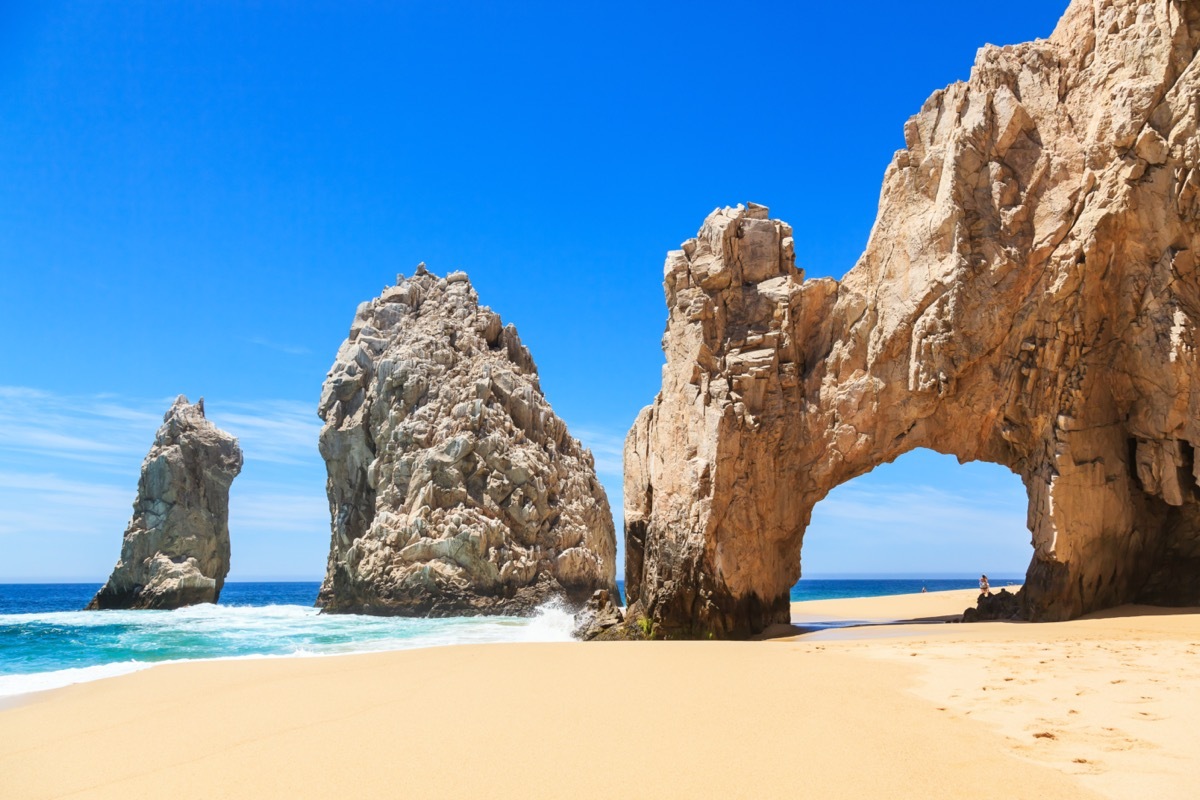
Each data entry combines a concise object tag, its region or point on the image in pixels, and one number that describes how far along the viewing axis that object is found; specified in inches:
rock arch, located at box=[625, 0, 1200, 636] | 495.2
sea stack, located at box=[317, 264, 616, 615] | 1311.5
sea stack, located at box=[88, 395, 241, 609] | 1731.1
